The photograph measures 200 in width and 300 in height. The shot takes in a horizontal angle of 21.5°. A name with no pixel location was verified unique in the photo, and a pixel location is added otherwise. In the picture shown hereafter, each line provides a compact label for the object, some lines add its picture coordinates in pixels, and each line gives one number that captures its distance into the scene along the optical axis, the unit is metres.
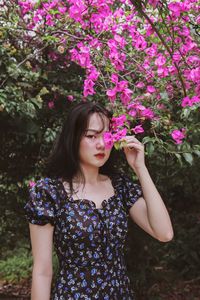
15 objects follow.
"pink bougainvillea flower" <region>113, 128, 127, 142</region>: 1.92
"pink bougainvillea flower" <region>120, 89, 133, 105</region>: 2.17
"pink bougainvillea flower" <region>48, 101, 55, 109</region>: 3.31
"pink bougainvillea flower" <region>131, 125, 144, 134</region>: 2.00
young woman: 1.93
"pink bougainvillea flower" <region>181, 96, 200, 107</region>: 2.21
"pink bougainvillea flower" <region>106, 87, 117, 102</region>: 2.15
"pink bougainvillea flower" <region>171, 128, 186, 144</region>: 2.26
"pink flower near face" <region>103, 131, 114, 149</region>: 1.94
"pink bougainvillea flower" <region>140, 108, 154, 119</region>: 2.18
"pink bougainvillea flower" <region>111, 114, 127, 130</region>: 1.97
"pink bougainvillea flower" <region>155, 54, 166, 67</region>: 2.38
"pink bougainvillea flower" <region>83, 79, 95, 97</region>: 2.32
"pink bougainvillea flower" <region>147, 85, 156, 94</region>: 2.41
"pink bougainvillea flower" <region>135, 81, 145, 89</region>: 2.51
